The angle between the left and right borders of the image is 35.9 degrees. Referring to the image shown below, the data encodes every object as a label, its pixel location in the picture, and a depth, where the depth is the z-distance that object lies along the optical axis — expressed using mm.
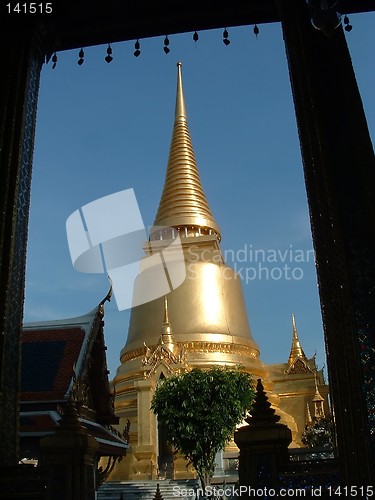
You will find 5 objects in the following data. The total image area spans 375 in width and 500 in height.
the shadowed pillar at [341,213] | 2891
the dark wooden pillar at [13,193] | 3516
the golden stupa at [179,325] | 20344
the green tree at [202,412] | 15680
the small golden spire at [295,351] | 25250
